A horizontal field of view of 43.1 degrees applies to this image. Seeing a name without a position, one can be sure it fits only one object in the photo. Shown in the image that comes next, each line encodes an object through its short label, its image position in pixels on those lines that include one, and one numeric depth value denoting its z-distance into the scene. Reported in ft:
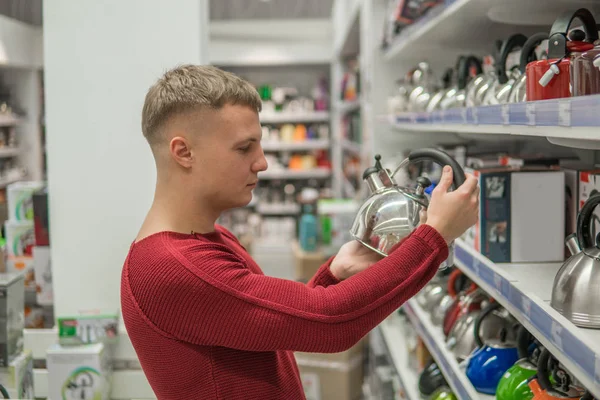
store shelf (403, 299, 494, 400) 6.87
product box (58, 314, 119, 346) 8.11
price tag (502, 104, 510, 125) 5.41
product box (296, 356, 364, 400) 14.02
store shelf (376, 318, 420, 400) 9.91
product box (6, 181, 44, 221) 9.15
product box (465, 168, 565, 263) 6.57
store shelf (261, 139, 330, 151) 30.60
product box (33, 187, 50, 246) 8.92
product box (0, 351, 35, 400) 7.52
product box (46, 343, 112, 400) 7.79
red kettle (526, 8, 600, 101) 4.62
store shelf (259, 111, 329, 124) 30.58
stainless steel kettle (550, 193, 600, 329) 4.51
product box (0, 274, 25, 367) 7.57
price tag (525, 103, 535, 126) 4.80
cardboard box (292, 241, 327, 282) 19.72
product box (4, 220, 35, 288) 9.04
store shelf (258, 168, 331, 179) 30.96
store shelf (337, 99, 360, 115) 20.60
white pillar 8.46
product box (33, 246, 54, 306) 9.04
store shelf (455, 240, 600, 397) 3.88
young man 4.55
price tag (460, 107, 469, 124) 6.80
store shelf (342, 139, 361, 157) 20.10
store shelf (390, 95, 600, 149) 3.89
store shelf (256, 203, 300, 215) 30.99
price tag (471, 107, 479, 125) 6.39
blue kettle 6.83
